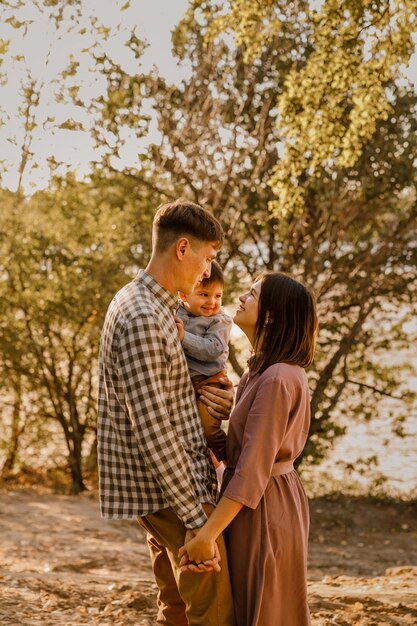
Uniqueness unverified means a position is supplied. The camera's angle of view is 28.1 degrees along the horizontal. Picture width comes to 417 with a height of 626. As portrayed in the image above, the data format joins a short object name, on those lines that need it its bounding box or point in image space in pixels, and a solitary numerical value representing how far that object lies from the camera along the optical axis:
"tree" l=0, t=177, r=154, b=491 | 12.03
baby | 3.00
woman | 2.72
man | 2.65
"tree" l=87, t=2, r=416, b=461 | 10.36
